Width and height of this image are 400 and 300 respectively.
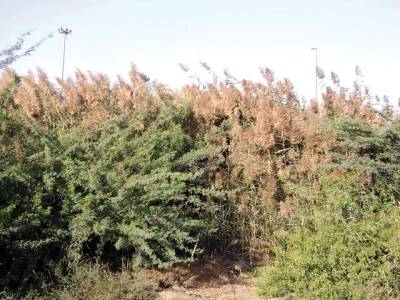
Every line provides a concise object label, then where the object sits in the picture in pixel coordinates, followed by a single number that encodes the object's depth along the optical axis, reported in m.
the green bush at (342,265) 4.87
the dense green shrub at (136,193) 5.38
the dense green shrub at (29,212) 5.08
